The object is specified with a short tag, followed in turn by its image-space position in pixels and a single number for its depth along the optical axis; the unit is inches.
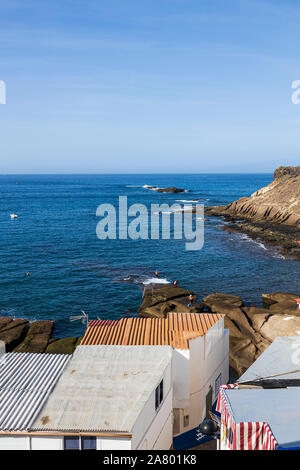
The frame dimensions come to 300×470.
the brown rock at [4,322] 1188.5
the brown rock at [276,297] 1397.6
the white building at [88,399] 442.9
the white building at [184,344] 687.7
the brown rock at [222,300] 1314.0
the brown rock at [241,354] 964.3
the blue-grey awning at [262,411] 412.2
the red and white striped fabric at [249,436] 403.2
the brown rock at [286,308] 1202.5
